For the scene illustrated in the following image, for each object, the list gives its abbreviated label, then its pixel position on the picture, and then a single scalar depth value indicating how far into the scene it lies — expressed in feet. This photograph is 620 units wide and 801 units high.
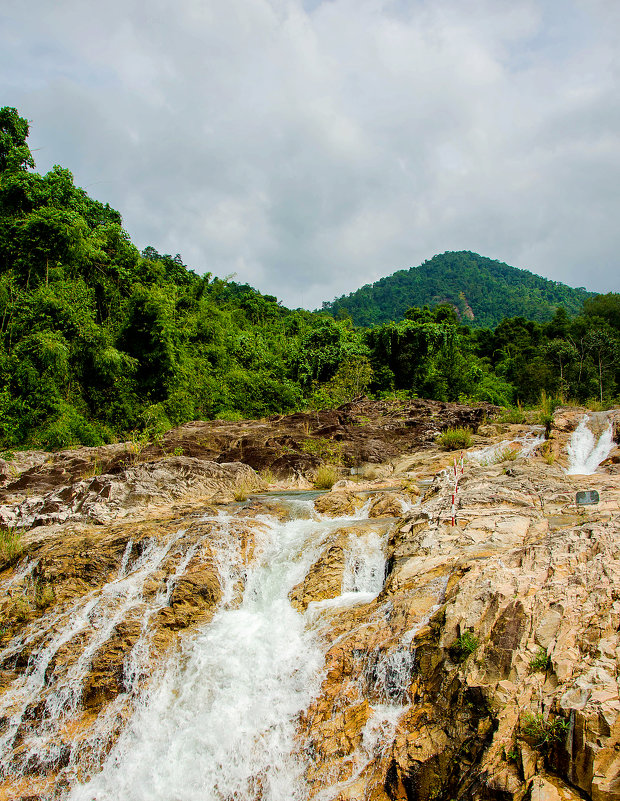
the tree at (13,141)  71.67
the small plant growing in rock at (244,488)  40.86
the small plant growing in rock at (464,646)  16.21
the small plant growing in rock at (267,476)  47.09
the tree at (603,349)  100.17
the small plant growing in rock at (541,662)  14.57
